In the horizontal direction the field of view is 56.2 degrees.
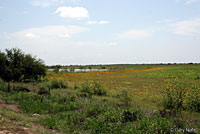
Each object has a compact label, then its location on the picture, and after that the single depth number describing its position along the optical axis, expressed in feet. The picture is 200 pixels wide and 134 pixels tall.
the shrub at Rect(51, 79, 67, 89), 61.04
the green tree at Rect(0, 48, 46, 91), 52.22
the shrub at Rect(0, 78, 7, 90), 51.57
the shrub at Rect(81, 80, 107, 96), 48.35
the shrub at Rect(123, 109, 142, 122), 25.65
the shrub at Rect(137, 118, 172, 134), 20.17
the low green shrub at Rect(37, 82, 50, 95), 47.34
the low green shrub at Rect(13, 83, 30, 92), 50.50
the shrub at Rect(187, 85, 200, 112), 29.84
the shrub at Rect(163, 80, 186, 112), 30.35
